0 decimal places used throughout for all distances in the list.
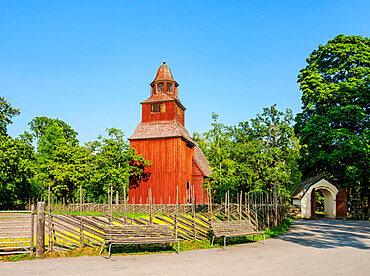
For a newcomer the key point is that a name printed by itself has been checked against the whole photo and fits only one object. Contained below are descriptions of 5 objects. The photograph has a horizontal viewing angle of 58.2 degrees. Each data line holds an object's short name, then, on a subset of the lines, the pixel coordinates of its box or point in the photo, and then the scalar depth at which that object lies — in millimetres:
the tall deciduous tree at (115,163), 33656
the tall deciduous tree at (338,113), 27234
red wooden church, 36219
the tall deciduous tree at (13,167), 30484
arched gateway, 29094
